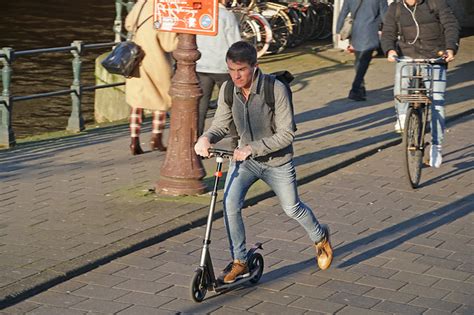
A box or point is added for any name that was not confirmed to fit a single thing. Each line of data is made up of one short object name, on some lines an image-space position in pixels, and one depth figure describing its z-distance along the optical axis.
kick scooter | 6.52
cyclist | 10.55
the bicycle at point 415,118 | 9.88
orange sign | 8.93
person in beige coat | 10.79
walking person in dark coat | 14.98
